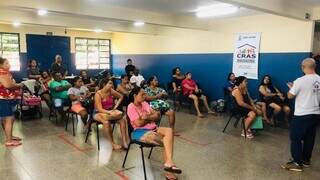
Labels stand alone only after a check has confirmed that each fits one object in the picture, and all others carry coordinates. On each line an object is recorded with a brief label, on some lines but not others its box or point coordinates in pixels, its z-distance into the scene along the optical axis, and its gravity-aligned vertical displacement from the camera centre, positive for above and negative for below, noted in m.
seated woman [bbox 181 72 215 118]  7.12 -0.68
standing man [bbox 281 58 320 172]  3.32 -0.54
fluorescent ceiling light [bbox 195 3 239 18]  5.50 +1.20
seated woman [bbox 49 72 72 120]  5.66 -0.63
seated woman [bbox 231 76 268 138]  4.89 -0.67
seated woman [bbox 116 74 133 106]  5.24 -0.51
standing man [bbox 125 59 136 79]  8.32 -0.15
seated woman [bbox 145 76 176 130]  4.70 -0.65
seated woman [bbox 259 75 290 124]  5.86 -0.67
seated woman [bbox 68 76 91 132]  4.94 -0.67
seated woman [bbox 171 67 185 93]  7.52 -0.41
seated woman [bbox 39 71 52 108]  6.21 -0.63
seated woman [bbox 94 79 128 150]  4.05 -0.73
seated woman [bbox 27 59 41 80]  8.13 -0.24
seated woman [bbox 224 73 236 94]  6.74 -0.40
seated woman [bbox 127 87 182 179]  3.08 -0.76
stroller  5.96 -0.94
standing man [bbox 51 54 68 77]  6.90 -0.11
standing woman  4.05 -0.56
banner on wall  6.66 +0.29
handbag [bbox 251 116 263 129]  5.00 -1.03
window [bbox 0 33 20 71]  9.32 +0.47
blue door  9.77 +0.51
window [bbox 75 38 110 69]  11.04 +0.42
